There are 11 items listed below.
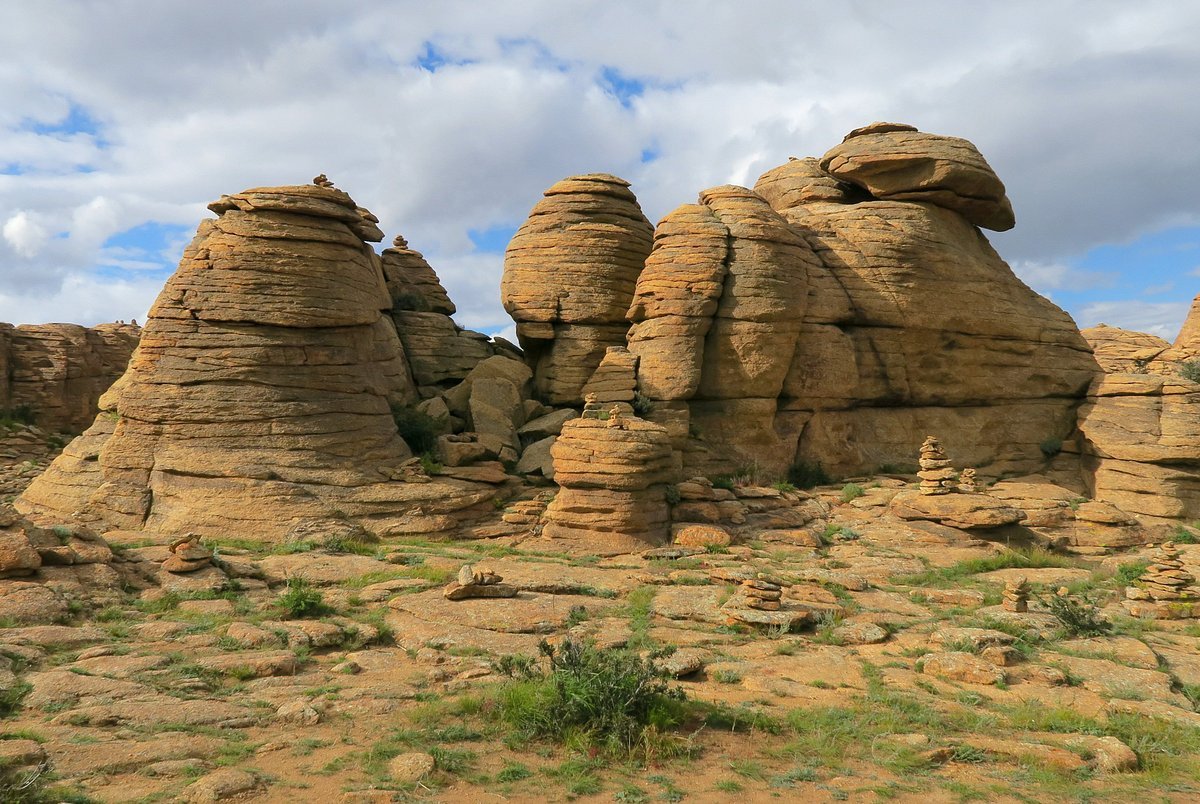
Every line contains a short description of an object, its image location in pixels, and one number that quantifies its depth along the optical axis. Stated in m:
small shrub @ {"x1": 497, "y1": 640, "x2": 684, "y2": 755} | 9.39
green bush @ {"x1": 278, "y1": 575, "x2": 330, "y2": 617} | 14.13
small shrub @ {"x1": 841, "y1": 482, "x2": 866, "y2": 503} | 24.06
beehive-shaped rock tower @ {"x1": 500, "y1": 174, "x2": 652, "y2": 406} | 28.09
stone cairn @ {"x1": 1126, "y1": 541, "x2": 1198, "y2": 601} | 15.93
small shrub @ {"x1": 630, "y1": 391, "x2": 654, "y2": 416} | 24.84
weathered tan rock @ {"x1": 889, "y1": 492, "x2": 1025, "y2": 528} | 21.23
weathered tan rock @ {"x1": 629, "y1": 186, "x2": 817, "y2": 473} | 25.31
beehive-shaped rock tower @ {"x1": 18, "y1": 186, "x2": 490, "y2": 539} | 20.45
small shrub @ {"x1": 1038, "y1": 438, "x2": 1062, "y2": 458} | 28.34
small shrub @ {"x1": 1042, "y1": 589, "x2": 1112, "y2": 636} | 14.02
